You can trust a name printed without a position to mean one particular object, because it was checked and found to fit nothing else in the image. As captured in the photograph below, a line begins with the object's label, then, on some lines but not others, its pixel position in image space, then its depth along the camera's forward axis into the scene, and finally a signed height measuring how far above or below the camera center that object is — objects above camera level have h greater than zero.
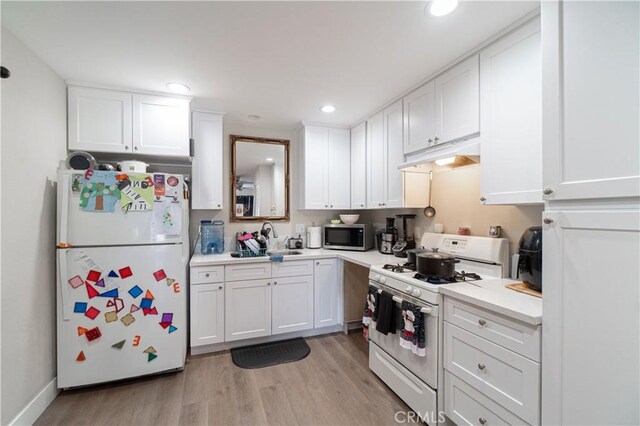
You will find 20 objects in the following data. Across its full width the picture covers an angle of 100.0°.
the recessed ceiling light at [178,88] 2.29 +1.10
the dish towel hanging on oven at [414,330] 1.69 -0.75
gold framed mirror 3.26 +0.43
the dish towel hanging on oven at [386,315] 1.92 -0.74
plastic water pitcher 2.94 -0.27
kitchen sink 3.11 -0.46
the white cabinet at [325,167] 3.24 +0.56
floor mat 2.44 -1.35
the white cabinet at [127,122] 2.20 +0.79
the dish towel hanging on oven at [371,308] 2.07 -0.75
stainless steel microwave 3.13 -0.29
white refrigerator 1.96 -0.48
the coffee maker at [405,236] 2.64 -0.25
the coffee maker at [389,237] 2.88 -0.26
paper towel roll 3.38 -0.30
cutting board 1.46 -0.44
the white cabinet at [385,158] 2.54 +0.56
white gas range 1.65 -0.62
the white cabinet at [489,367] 1.20 -0.78
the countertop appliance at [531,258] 1.48 -0.26
